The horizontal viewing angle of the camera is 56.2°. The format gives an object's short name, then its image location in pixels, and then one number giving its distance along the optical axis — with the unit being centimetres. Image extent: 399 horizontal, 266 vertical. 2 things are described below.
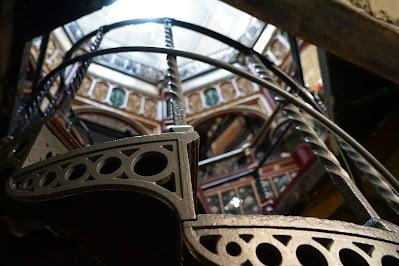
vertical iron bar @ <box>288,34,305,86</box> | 263
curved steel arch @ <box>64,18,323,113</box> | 209
